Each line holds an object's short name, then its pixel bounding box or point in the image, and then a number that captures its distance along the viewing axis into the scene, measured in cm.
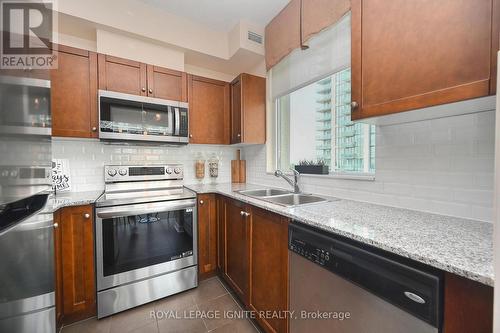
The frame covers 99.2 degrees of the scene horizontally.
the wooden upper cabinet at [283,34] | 190
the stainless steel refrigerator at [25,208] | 49
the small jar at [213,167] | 273
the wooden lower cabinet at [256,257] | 128
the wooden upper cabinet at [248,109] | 237
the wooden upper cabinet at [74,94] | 177
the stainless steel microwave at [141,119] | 189
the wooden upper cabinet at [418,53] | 74
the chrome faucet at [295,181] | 192
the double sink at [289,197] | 174
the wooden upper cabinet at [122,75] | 192
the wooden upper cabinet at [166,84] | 211
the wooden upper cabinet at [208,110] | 236
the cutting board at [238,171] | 287
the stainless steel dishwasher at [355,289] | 65
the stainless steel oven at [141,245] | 163
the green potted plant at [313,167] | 184
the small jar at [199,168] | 262
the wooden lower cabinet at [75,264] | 150
